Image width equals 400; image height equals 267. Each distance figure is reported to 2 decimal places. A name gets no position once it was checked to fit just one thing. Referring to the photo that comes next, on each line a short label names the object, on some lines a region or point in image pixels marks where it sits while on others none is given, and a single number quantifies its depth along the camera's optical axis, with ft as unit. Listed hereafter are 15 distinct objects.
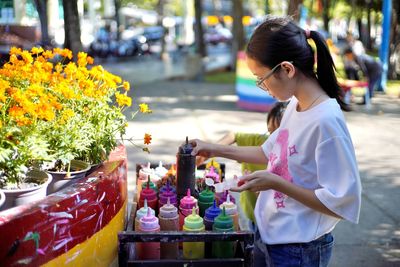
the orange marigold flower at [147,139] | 8.56
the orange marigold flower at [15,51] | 8.56
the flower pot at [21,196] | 6.68
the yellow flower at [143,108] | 8.49
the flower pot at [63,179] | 7.54
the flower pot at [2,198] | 6.34
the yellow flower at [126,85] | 8.75
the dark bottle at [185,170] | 8.00
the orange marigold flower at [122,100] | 8.42
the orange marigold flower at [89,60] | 9.29
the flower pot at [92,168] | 8.03
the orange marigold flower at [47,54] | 8.79
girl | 5.94
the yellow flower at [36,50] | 8.77
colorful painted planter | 5.84
